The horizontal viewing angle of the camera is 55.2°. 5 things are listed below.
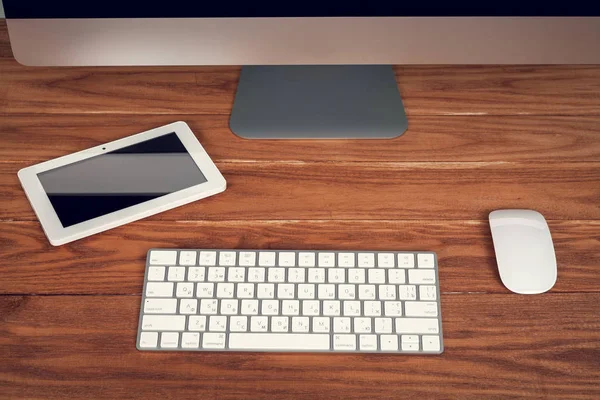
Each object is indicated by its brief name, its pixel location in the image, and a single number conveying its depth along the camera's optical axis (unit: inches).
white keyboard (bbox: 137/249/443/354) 22.8
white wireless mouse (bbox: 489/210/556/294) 24.4
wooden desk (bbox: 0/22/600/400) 22.2
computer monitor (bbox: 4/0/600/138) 25.7
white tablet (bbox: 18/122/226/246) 26.2
